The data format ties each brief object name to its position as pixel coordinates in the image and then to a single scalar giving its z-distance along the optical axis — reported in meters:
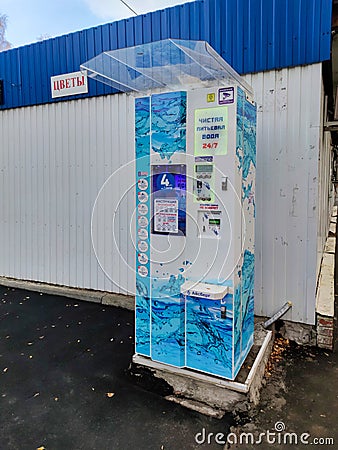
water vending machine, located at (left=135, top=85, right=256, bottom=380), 2.35
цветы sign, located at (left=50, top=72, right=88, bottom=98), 4.47
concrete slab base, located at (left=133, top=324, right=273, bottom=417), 2.38
